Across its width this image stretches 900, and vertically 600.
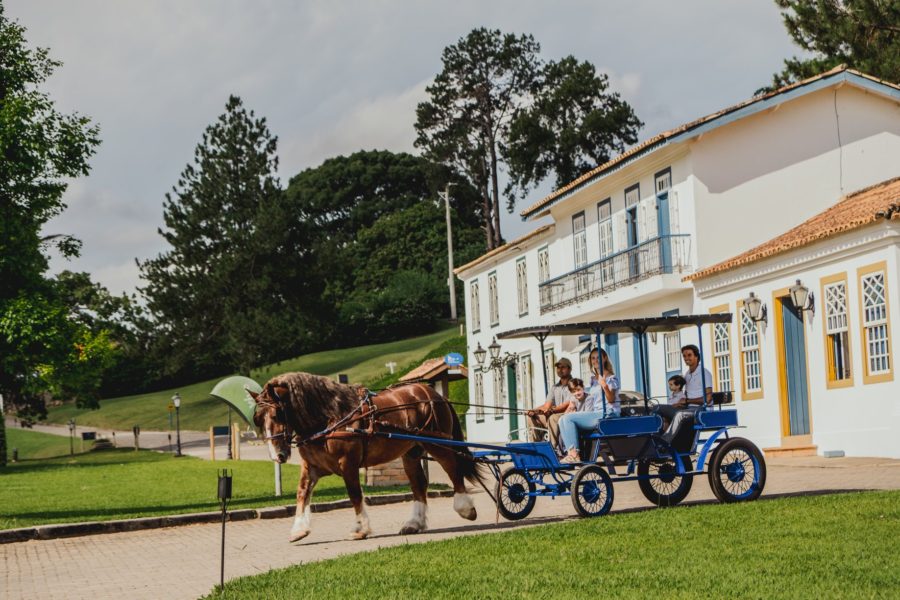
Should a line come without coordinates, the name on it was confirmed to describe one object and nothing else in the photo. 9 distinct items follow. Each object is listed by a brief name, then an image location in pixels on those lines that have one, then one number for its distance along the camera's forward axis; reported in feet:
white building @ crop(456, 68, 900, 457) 75.61
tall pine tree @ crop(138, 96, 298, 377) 237.66
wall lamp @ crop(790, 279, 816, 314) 80.12
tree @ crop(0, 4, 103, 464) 108.17
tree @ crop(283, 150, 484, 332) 248.52
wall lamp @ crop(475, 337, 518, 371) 139.64
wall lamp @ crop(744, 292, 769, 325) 85.76
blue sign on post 98.58
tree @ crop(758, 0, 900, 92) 124.88
